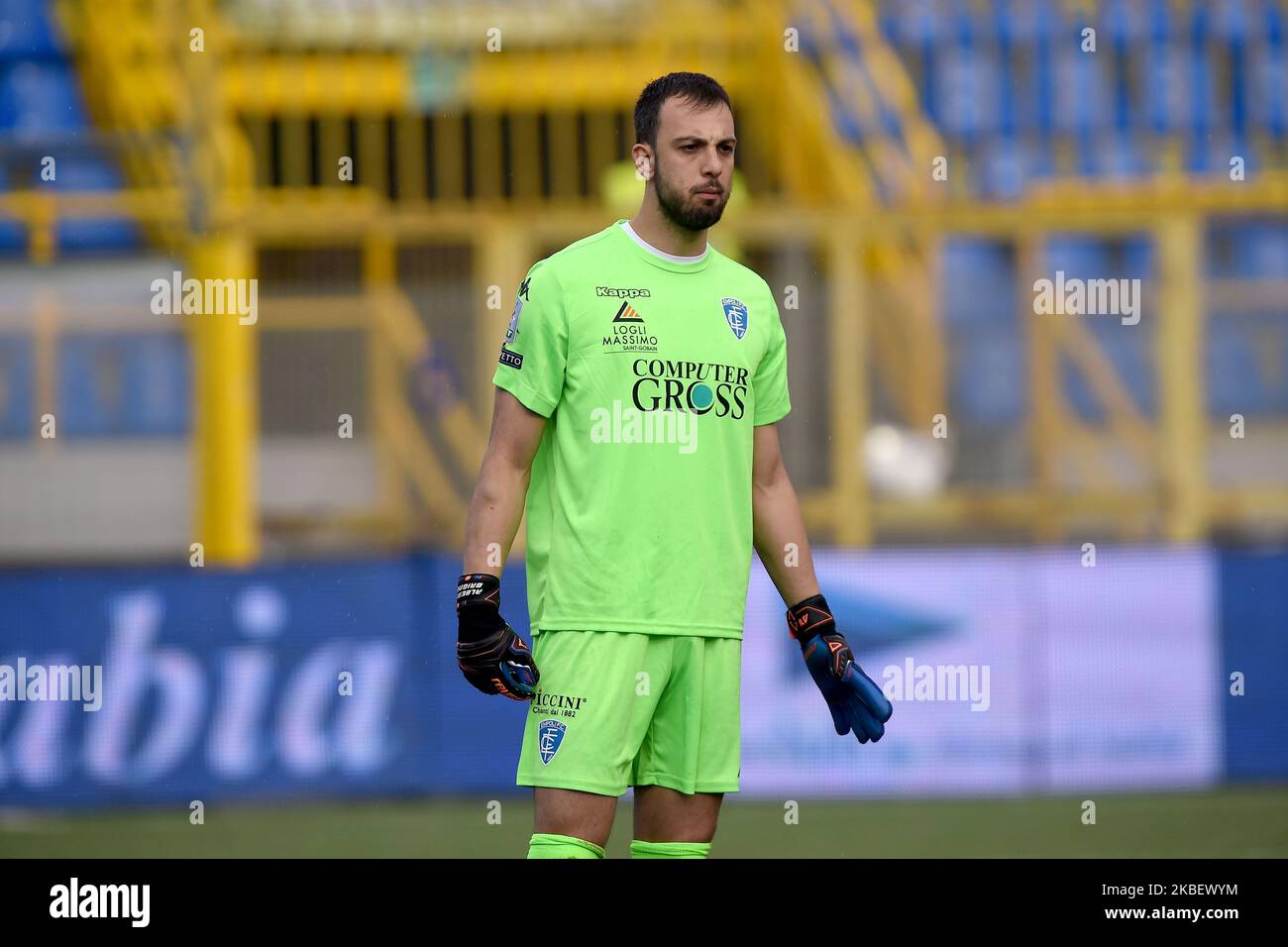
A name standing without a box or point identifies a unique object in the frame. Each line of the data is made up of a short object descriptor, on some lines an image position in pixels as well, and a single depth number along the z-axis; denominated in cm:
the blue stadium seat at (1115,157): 1176
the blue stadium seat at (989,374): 989
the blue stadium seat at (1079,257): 1017
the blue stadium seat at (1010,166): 1191
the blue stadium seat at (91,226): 1064
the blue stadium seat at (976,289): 1002
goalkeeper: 414
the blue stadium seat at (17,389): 957
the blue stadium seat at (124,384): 970
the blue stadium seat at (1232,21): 1255
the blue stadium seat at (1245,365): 982
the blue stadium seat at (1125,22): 1220
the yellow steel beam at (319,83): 1173
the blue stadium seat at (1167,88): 1207
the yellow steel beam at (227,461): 969
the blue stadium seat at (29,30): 1359
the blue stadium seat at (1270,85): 1258
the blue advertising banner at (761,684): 918
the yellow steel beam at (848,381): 988
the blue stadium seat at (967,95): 1298
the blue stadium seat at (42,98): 1294
